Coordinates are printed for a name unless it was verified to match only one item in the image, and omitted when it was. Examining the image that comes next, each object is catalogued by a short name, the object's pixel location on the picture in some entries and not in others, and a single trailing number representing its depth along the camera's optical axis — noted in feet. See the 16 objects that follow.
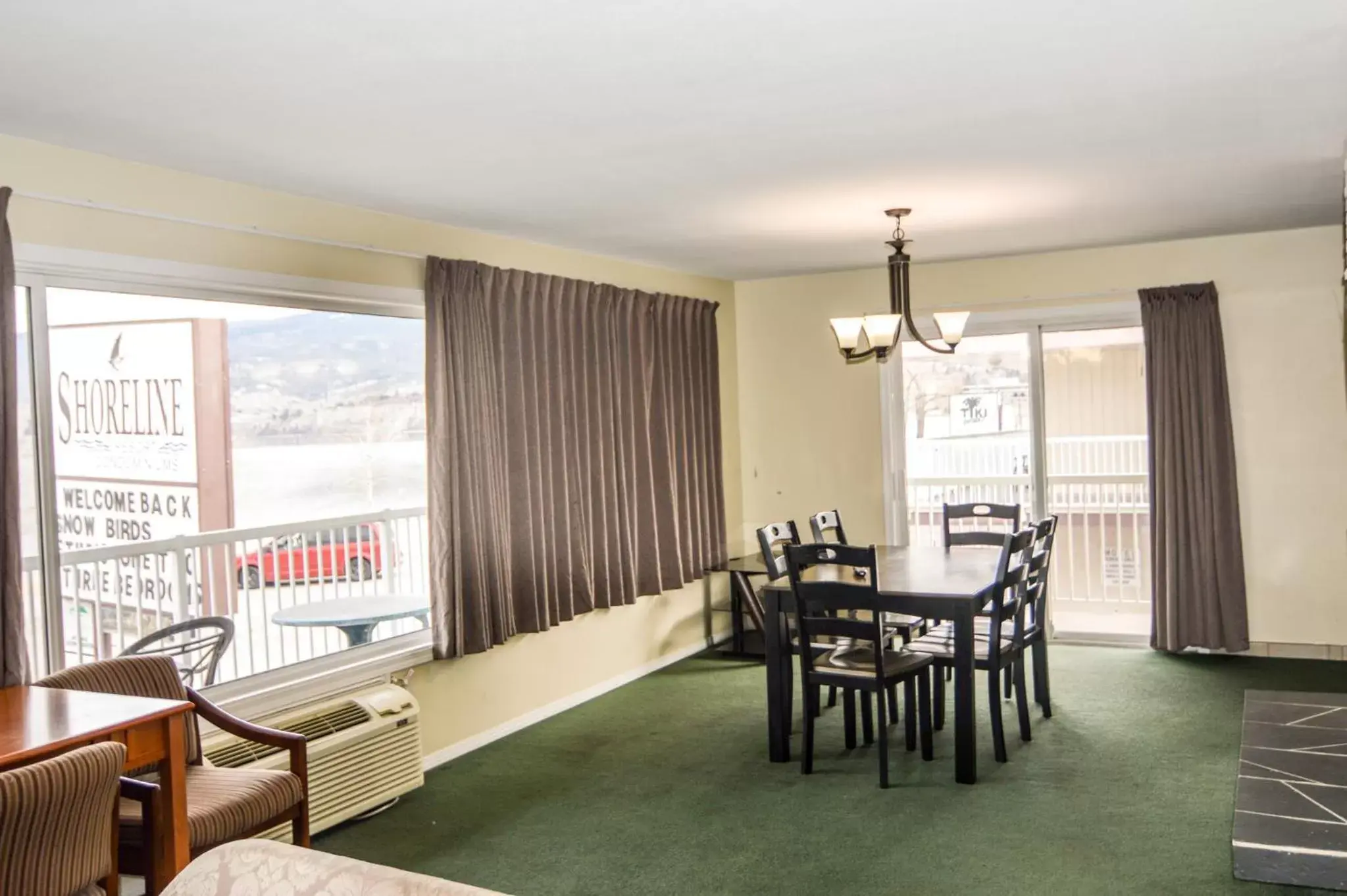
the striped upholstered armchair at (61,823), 6.84
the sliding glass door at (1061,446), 20.67
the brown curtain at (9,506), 9.76
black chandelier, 14.49
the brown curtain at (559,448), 14.97
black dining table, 13.29
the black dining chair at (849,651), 13.24
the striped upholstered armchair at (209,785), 9.12
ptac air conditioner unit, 11.82
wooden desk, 8.14
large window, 12.29
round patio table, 14.55
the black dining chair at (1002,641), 14.01
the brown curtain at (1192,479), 19.13
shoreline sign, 12.69
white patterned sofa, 4.96
